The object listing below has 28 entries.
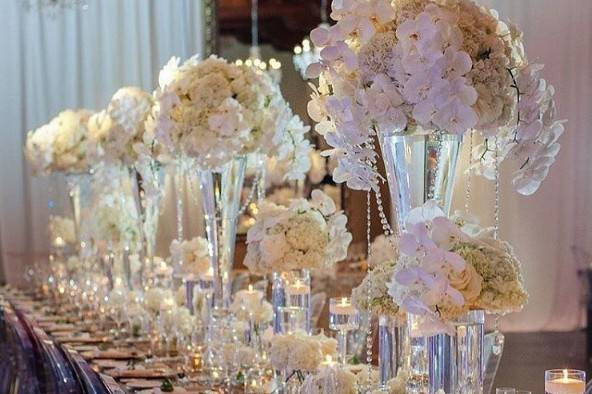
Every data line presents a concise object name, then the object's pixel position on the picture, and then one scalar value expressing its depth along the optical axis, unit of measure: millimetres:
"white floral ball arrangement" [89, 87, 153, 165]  5984
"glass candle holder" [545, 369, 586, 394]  2539
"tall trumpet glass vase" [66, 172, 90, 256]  7688
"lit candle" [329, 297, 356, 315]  3373
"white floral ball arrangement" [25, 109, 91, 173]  7762
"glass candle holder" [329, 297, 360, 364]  3379
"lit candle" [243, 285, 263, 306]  4250
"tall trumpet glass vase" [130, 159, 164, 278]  6090
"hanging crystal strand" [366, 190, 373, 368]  2783
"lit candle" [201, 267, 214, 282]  4727
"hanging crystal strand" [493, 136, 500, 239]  2861
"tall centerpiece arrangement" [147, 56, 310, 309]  4574
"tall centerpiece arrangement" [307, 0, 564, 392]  2539
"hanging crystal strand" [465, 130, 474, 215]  2868
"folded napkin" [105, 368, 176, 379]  4344
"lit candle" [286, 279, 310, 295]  3939
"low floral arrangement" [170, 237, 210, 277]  5055
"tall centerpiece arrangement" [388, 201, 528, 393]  2352
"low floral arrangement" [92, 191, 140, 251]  7004
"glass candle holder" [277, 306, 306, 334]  3748
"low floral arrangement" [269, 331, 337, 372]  3139
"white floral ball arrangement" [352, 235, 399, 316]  2746
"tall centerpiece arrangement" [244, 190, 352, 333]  3949
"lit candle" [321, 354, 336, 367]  3036
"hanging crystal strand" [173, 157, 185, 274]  5152
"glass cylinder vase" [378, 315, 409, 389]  2832
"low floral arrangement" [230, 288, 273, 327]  4242
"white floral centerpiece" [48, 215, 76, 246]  8789
